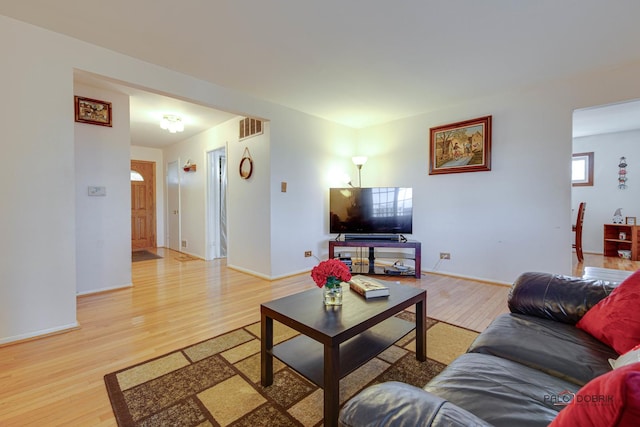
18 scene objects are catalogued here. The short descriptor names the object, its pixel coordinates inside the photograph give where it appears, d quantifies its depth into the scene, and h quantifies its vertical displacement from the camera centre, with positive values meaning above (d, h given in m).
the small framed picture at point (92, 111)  3.26 +1.10
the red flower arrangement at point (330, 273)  1.61 -0.37
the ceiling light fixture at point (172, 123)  4.34 +1.25
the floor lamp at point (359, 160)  4.66 +0.74
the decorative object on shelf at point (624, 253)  5.05 -0.83
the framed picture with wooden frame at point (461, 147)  3.70 +0.80
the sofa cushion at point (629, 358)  0.85 -0.47
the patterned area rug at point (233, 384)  1.41 -1.01
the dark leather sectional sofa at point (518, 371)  0.72 -0.61
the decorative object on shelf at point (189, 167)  5.51 +0.76
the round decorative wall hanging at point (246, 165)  4.18 +0.60
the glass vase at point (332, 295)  1.67 -0.51
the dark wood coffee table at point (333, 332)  1.28 -0.67
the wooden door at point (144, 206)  6.50 +0.01
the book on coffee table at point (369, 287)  1.81 -0.52
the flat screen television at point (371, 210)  4.21 -0.05
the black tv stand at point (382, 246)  3.93 -0.58
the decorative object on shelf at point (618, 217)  5.36 -0.20
